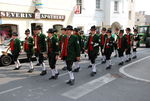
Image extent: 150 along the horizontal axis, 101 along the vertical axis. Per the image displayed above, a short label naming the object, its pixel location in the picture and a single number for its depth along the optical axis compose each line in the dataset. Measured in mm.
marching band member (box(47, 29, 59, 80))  7078
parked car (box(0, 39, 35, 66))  9984
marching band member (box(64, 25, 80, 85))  6402
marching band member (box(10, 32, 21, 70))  8775
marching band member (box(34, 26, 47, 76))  7777
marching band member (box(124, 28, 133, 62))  10406
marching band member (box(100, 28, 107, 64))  10162
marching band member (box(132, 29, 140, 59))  11760
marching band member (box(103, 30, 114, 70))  8898
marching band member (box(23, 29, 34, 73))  8594
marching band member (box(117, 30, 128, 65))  9828
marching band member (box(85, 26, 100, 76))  7745
